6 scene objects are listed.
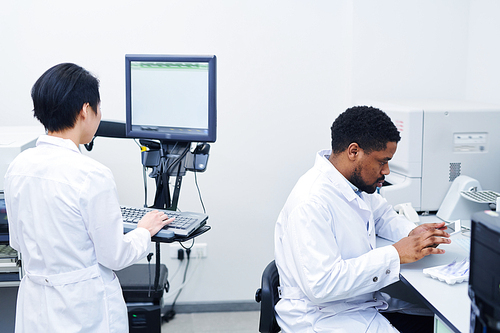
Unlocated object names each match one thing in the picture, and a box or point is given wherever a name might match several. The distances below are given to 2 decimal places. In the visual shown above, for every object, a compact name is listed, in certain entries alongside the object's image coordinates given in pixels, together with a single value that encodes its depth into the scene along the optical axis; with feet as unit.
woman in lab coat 3.80
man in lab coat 4.06
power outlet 8.45
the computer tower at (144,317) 6.00
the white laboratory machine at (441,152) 6.20
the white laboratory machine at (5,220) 5.48
